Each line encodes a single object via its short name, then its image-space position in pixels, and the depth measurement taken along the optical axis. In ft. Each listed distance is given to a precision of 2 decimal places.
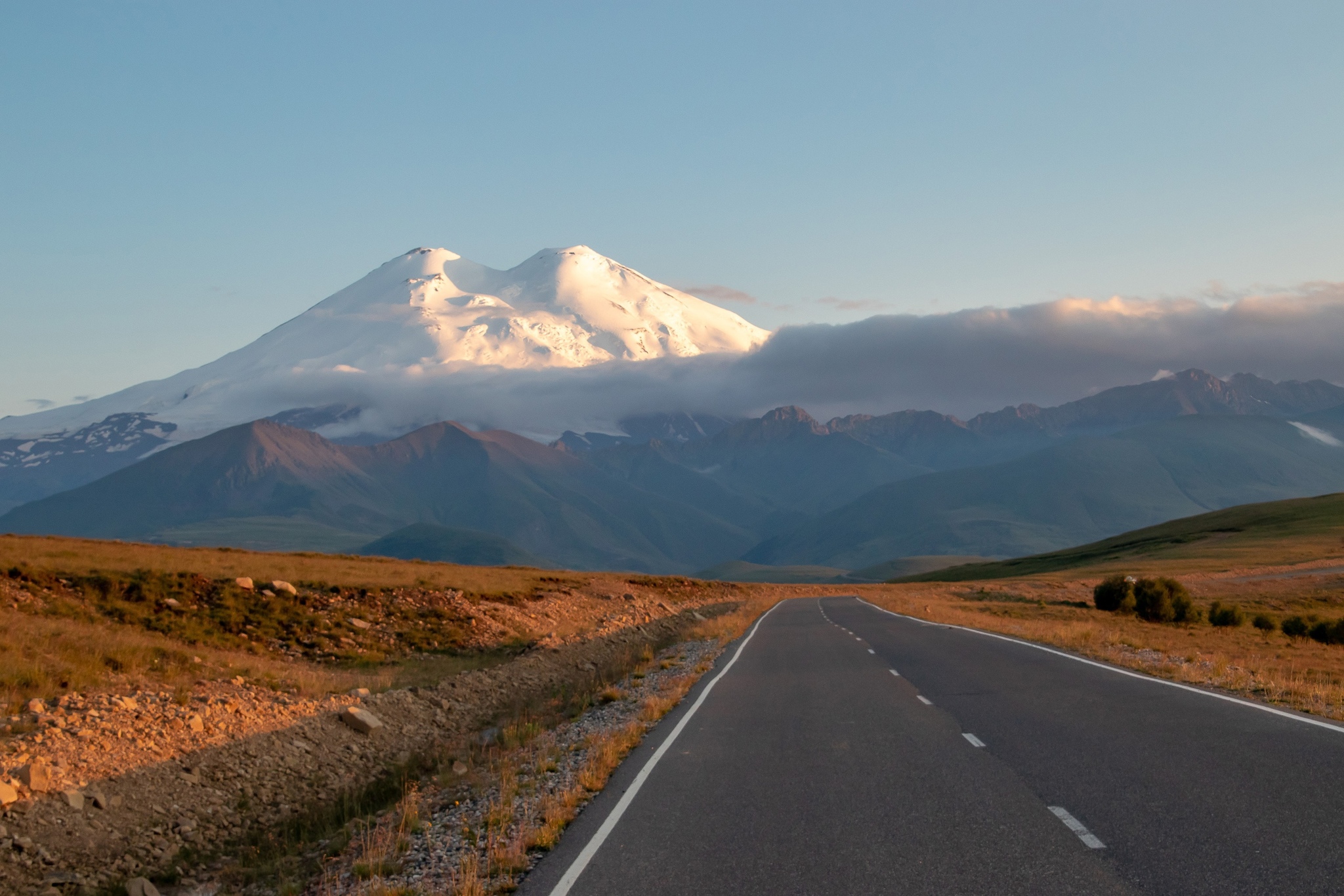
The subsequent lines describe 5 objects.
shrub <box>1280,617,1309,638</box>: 112.16
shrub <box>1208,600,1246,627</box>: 122.62
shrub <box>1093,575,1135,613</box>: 148.25
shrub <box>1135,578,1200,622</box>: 134.00
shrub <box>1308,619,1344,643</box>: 105.40
